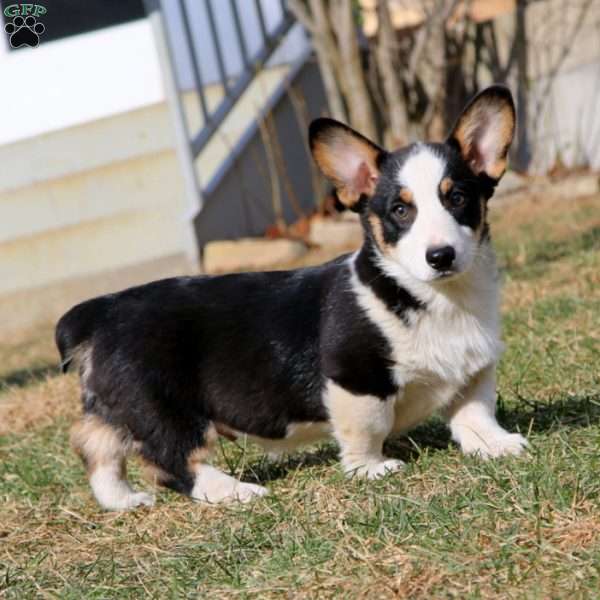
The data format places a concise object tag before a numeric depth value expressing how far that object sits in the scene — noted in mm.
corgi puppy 7255
